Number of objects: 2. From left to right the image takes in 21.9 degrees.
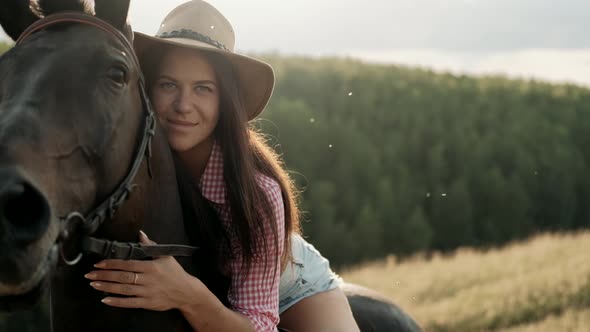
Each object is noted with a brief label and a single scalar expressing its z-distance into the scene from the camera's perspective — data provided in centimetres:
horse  207
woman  246
